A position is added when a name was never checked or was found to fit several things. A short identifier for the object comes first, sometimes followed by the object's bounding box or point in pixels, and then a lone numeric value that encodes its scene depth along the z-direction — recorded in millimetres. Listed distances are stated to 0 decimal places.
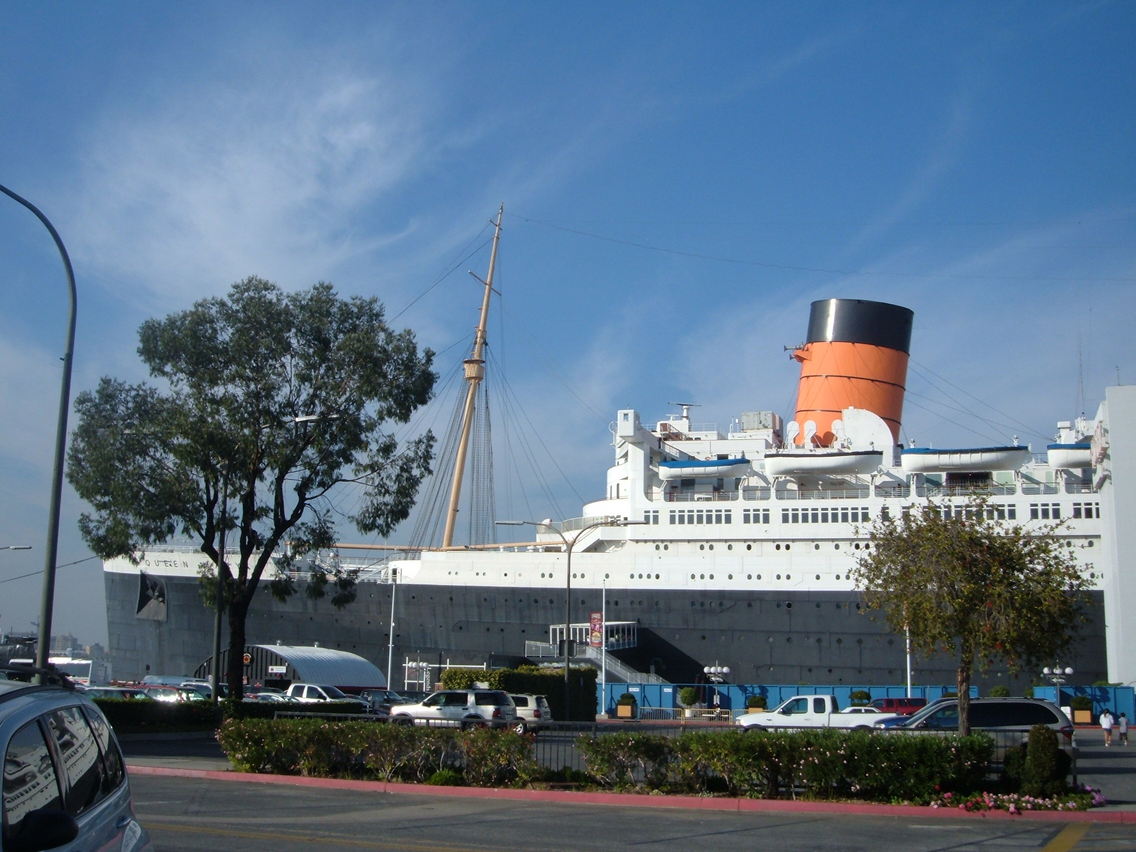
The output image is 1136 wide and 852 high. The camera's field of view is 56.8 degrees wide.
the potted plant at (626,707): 37719
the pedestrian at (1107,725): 25350
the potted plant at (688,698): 37562
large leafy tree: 24891
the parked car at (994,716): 18766
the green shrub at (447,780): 13852
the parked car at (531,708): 27188
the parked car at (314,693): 30500
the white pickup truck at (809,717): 22875
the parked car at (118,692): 28391
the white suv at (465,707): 24812
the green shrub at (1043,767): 12719
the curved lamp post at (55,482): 11828
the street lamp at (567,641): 28952
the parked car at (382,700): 28612
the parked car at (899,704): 29838
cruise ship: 39562
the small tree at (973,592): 18859
